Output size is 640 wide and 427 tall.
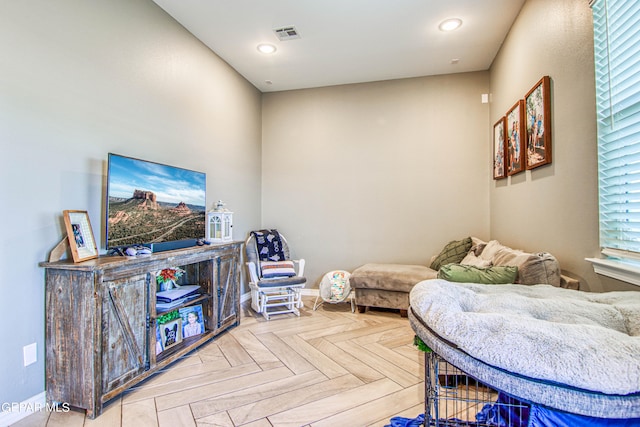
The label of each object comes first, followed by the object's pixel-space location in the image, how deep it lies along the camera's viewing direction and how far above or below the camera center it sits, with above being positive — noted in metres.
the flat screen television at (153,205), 2.14 +0.11
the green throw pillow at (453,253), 3.47 -0.39
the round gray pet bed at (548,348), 0.63 -0.29
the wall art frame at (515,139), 2.73 +0.72
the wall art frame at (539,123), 2.20 +0.70
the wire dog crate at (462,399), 0.88 -0.55
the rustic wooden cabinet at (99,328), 1.73 -0.64
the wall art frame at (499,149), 3.26 +0.75
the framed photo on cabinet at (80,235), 1.85 -0.10
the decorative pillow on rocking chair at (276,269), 3.61 -0.59
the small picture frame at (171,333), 2.44 -0.91
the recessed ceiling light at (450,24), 2.88 +1.81
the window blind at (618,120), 1.44 +0.48
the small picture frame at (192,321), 2.67 -0.88
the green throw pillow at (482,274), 2.03 -0.37
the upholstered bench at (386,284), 3.39 -0.72
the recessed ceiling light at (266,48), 3.30 +1.81
